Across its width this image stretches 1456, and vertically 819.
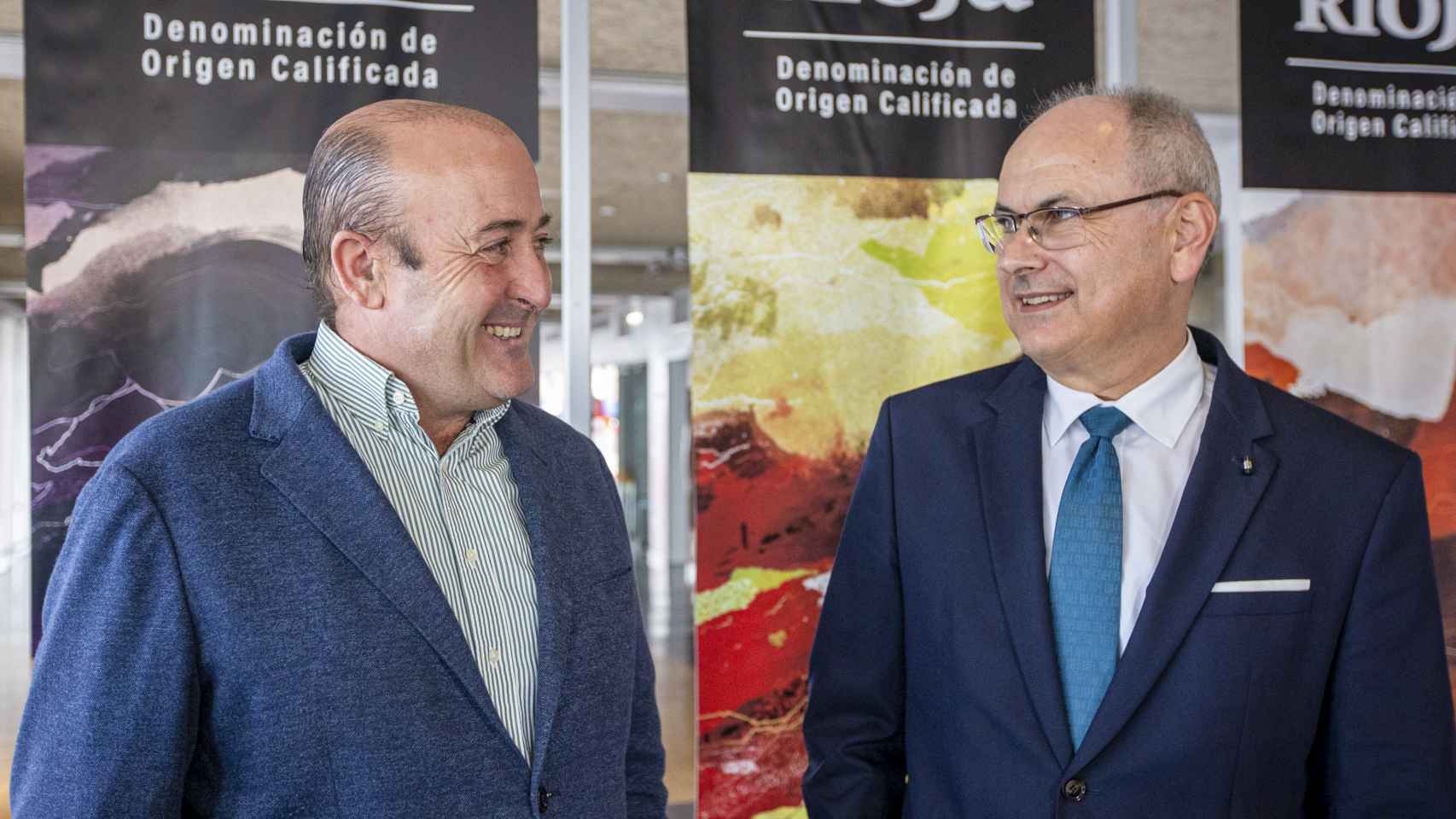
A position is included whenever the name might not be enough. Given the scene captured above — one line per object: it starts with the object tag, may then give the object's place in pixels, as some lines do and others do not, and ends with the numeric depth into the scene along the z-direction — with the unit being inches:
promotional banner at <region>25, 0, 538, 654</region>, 114.0
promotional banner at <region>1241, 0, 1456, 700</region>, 142.9
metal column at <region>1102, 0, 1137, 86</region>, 142.1
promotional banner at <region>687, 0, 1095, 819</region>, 129.7
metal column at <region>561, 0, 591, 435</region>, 127.0
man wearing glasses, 67.5
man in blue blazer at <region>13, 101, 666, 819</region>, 53.4
